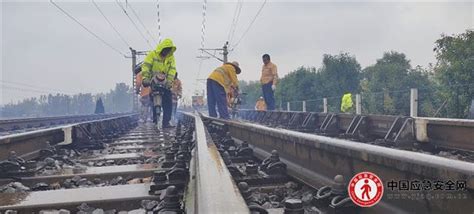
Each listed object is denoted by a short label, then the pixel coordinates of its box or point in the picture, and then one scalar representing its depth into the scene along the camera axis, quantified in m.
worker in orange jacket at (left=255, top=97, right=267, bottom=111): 23.02
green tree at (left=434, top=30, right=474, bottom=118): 11.32
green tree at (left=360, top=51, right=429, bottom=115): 34.28
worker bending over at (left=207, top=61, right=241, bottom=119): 10.26
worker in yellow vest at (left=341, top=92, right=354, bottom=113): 19.39
